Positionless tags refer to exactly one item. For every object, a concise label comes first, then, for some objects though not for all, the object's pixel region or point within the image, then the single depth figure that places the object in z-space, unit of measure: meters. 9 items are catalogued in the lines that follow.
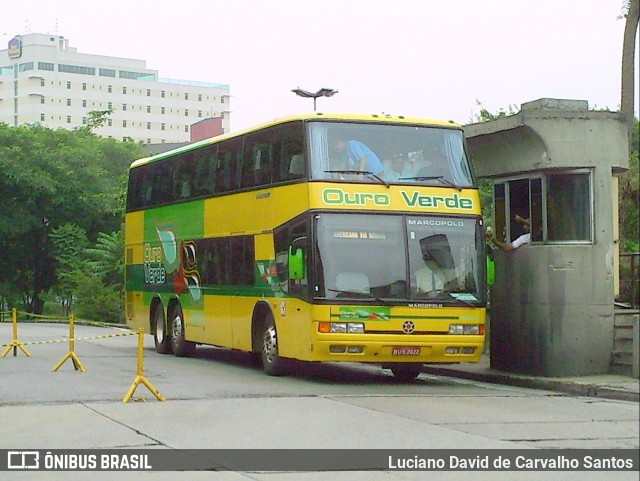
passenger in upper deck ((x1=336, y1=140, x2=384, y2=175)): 17.00
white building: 125.50
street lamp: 33.56
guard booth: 16.98
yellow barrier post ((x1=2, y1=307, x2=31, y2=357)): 23.27
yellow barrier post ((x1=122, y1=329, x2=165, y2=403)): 14.29
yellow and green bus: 16.44
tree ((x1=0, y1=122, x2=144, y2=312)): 59.62
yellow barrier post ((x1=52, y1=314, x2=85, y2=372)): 19.08
